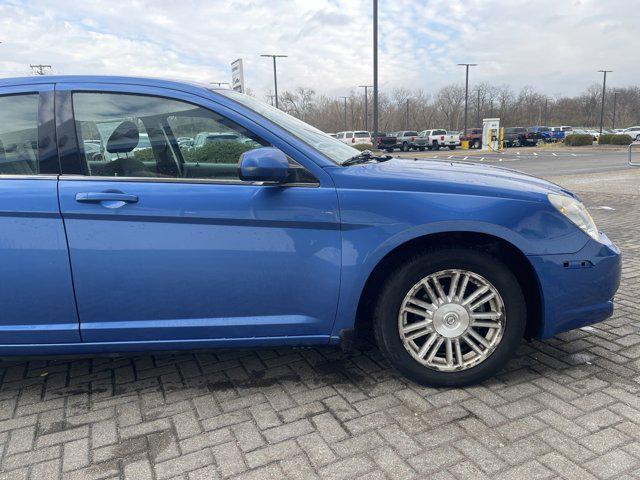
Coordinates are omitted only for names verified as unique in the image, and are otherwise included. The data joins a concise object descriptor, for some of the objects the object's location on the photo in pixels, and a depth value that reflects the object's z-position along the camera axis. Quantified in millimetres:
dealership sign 11250
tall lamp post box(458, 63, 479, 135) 45844
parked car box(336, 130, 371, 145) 43628
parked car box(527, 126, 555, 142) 52250
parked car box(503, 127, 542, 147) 45688
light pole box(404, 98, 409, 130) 80388
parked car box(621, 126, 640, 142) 50781
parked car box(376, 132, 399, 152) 44756
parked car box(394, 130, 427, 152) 43500
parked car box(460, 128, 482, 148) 44906
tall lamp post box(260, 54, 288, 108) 31069
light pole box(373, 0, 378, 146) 16170
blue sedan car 2531
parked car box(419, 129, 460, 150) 43922
